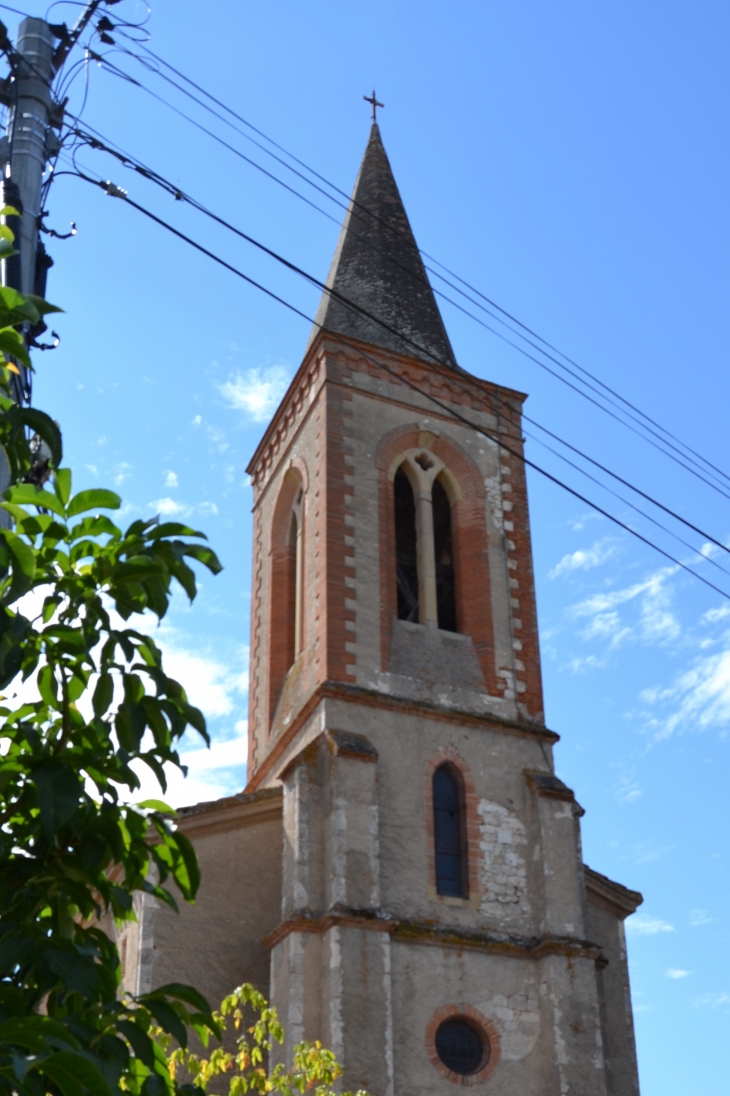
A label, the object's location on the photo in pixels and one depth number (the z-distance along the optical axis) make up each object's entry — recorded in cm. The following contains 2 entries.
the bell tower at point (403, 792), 1714
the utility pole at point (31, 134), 709
